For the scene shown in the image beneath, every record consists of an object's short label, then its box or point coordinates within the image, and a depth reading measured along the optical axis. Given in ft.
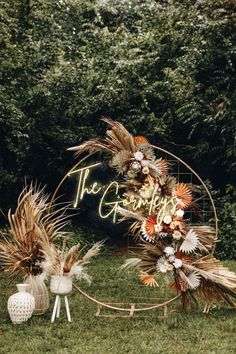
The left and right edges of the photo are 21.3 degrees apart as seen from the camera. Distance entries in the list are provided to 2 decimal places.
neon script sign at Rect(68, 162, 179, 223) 22.15
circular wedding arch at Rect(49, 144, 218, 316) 21.98
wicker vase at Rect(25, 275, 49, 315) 22.08
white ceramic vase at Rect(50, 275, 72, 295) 21.30
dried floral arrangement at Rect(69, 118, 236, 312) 21.67
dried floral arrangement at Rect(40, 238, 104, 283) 21.25
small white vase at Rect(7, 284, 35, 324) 20.89
